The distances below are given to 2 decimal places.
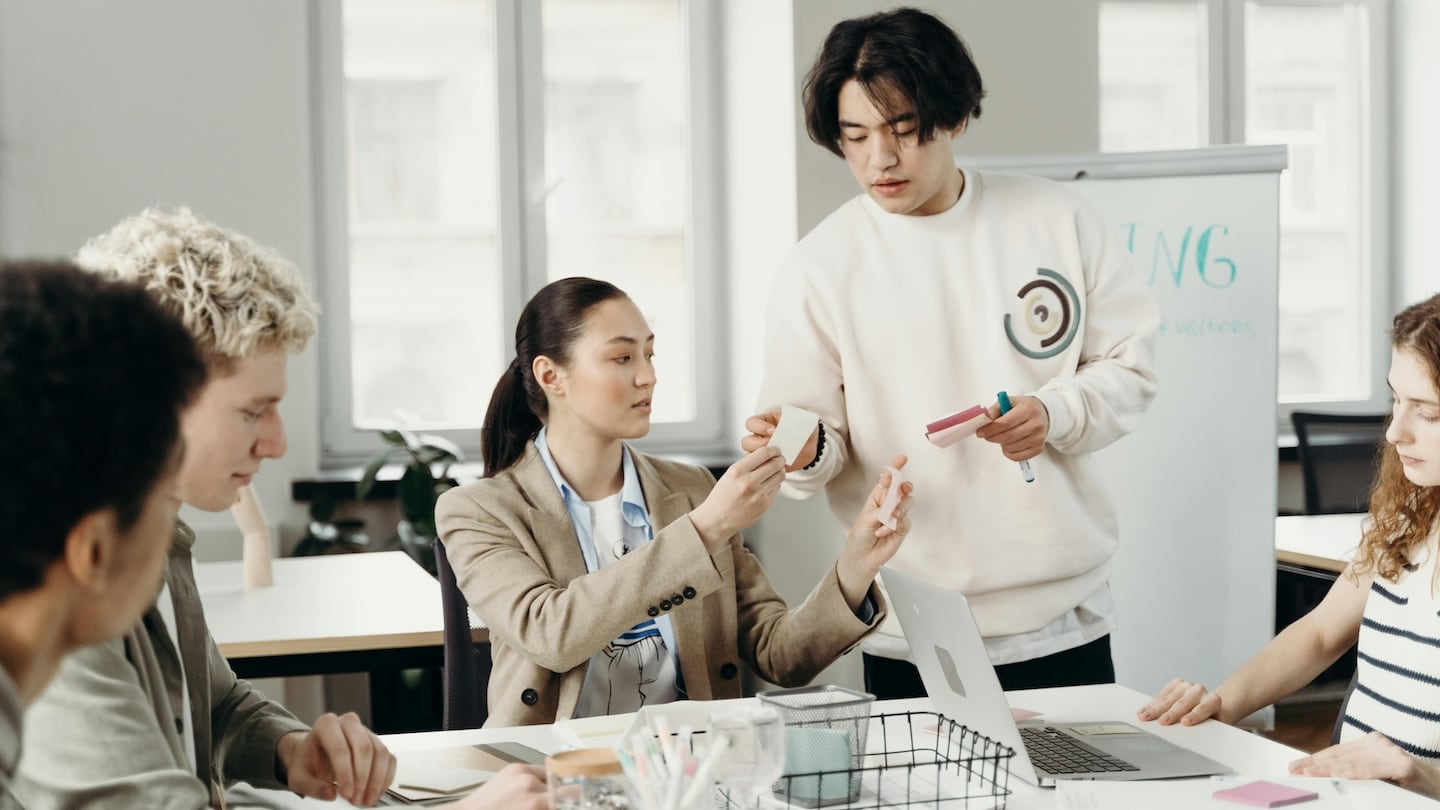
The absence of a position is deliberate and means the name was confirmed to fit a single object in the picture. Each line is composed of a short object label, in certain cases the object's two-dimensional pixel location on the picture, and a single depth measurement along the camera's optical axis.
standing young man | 2.05
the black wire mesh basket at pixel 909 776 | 1.40
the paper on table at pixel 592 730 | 1.62
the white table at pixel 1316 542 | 3.44
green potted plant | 3.84
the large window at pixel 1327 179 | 5.01
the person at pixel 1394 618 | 1.70
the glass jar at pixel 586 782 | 1.19
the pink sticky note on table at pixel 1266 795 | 1.39
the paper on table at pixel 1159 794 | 1.39
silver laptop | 1.46
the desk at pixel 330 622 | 2.53
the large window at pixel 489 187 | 4.34
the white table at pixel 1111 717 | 1.42
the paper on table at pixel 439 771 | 1.49
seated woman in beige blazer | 1.89
